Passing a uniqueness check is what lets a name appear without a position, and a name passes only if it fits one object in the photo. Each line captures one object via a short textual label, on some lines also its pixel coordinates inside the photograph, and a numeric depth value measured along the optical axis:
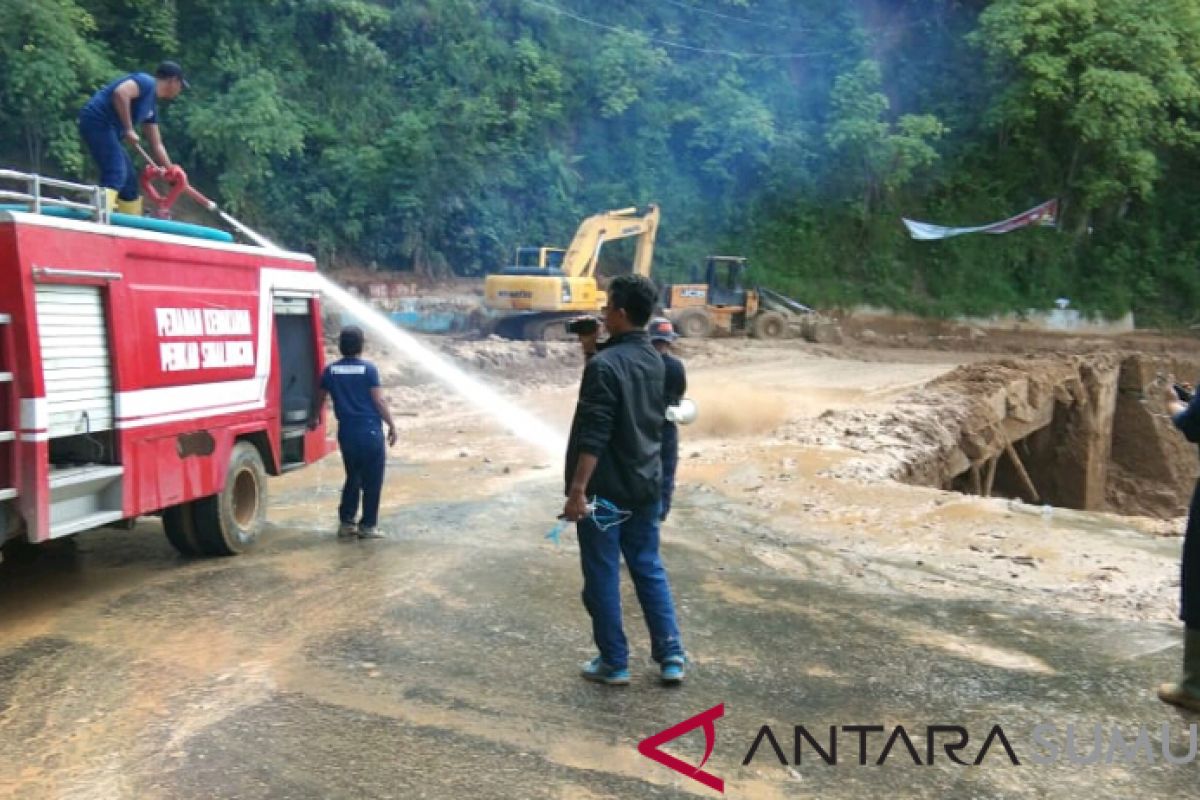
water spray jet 12.79
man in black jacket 4.36
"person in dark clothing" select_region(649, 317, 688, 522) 6.25
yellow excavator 22.81
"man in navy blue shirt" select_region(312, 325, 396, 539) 7.18
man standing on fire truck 6.89
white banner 34.78
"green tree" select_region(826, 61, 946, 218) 32.56
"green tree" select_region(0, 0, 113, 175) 19.86
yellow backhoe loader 27.19
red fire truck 4.88
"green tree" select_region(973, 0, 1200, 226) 29.66
